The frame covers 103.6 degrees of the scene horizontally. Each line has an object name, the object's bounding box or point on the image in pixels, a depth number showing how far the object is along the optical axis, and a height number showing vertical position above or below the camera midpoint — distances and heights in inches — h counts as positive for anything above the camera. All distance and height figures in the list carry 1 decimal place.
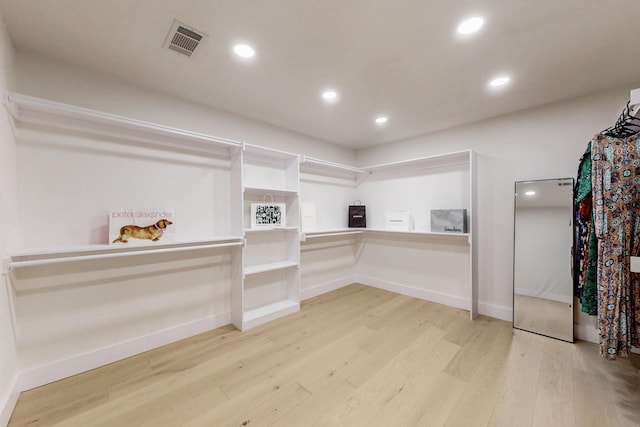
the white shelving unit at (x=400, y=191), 122.3 +13.8
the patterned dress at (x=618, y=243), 71.1 -8.2
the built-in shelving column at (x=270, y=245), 116.0 -15.8
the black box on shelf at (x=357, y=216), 162.6 -1.3
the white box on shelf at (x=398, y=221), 143.6 -4.0
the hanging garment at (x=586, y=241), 81.4 -9.0
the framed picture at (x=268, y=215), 115.6 -0.6
